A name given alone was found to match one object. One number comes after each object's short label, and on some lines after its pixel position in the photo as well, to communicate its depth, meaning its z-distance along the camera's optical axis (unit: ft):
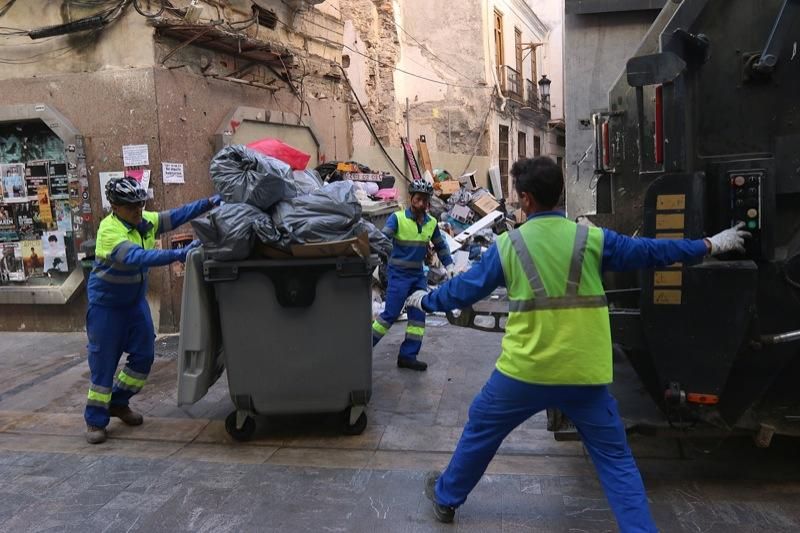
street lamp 75.66
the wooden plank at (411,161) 43.28
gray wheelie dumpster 12.21
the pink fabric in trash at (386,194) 31.48
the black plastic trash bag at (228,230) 11.84
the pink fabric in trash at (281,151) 14.13
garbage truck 8.86
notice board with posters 22.90
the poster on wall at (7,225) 23.48
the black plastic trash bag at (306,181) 13.20
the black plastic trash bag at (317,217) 12.07
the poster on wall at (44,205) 23.03
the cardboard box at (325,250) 12.07
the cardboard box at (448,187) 44.97
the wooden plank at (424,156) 48.42
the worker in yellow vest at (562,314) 8.07
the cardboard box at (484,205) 41.42
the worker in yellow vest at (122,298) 12.78
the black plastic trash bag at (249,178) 12.29
